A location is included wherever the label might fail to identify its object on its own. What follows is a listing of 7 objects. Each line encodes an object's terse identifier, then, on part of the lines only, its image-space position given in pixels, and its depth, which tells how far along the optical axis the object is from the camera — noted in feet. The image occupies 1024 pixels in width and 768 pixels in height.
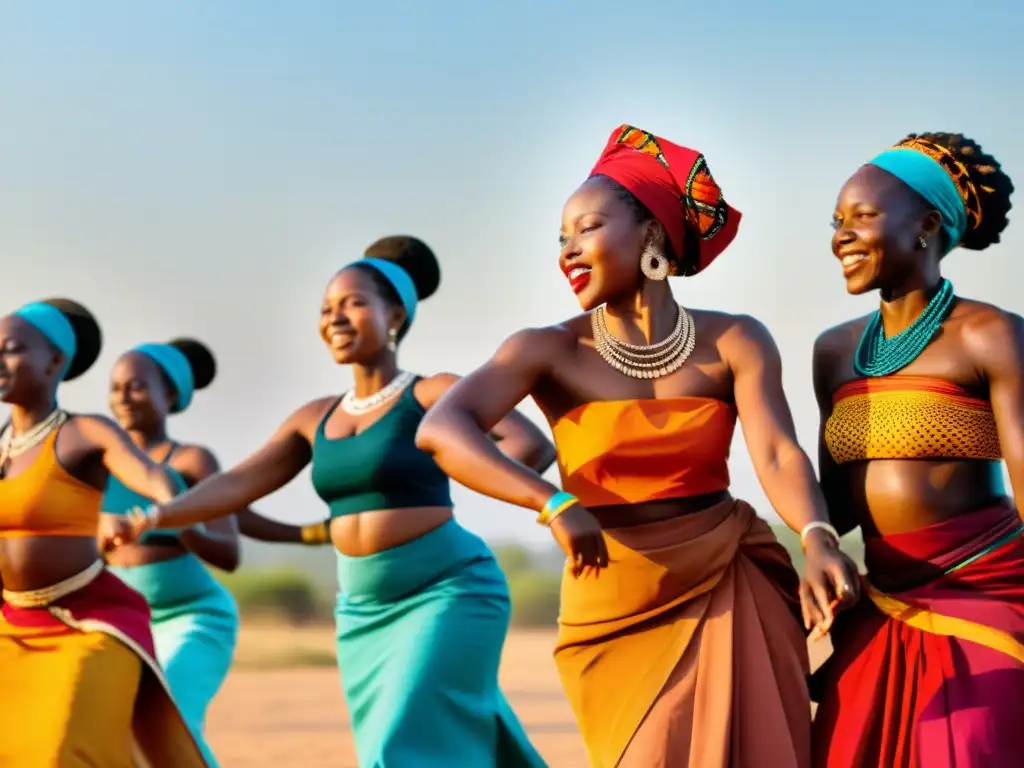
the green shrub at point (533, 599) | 130.82
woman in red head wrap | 15.11
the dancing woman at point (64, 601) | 21.25
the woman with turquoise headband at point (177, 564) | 28.63
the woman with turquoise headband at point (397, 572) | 22.07
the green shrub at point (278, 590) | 127.03
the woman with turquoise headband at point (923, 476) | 15.49
